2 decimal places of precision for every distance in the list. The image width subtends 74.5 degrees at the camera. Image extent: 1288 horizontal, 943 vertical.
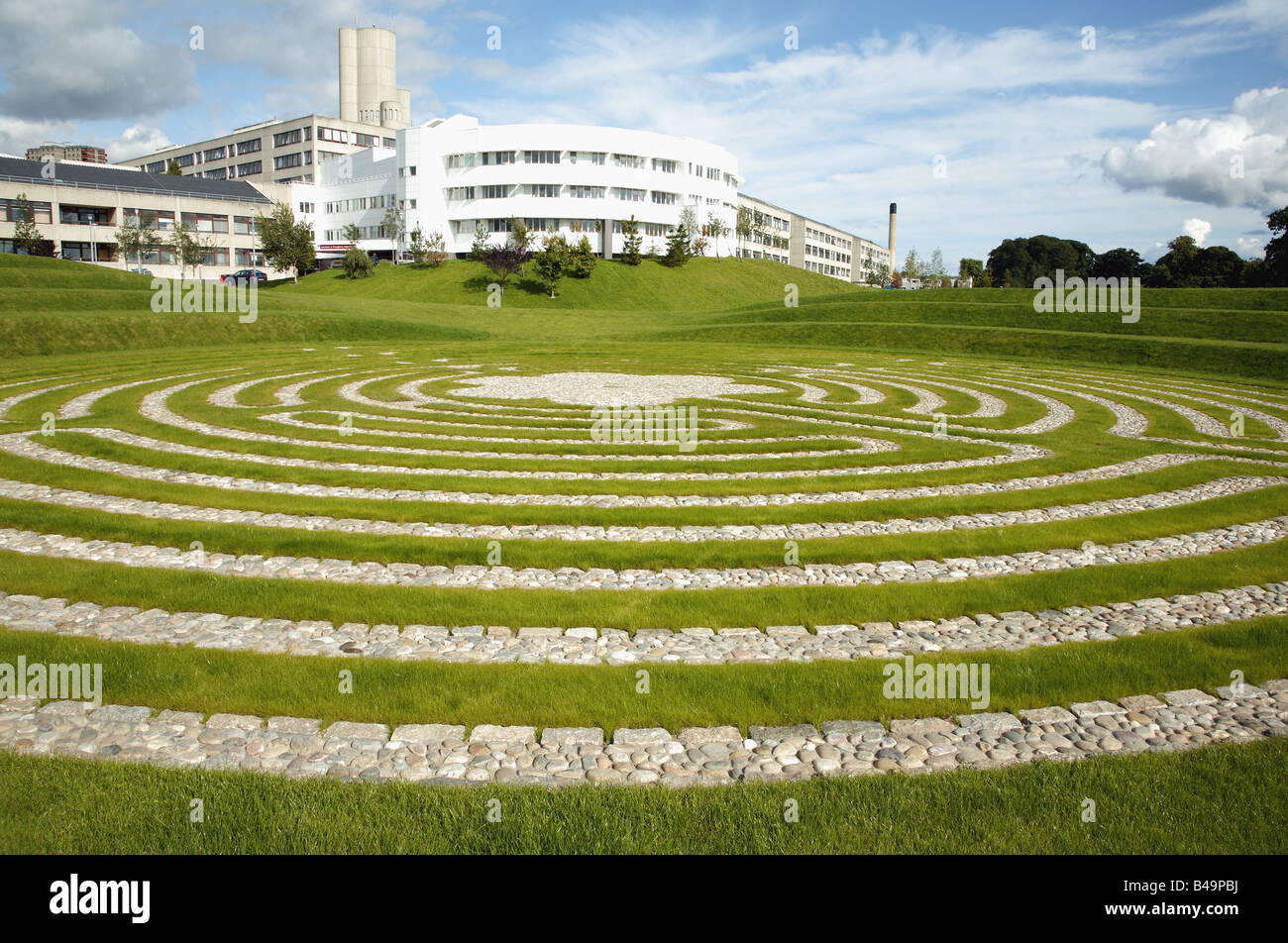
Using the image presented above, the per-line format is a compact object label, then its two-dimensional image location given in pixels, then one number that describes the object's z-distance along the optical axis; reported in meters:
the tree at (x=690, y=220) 106.62
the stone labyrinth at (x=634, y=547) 6.93
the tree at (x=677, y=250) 100.44
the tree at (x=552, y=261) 82.81
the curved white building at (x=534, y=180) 100.50
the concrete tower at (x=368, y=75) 139.12
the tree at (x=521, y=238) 88.00
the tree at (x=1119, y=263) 145.75
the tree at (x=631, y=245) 97.69
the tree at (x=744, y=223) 120.44
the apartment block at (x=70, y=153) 134.25
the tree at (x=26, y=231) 79.06
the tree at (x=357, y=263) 92.44
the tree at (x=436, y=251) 95.91
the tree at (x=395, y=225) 103.25
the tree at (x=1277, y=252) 79.25
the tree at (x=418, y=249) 96.50
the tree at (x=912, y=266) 134.12
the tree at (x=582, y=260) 87.69
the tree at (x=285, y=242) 94.12
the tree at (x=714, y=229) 112.31
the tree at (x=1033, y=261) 153.75
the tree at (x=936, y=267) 136.75
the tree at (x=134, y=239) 85.44
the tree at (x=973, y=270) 138.73
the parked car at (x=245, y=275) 93.86
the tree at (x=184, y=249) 85.06
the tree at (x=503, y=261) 85.62
